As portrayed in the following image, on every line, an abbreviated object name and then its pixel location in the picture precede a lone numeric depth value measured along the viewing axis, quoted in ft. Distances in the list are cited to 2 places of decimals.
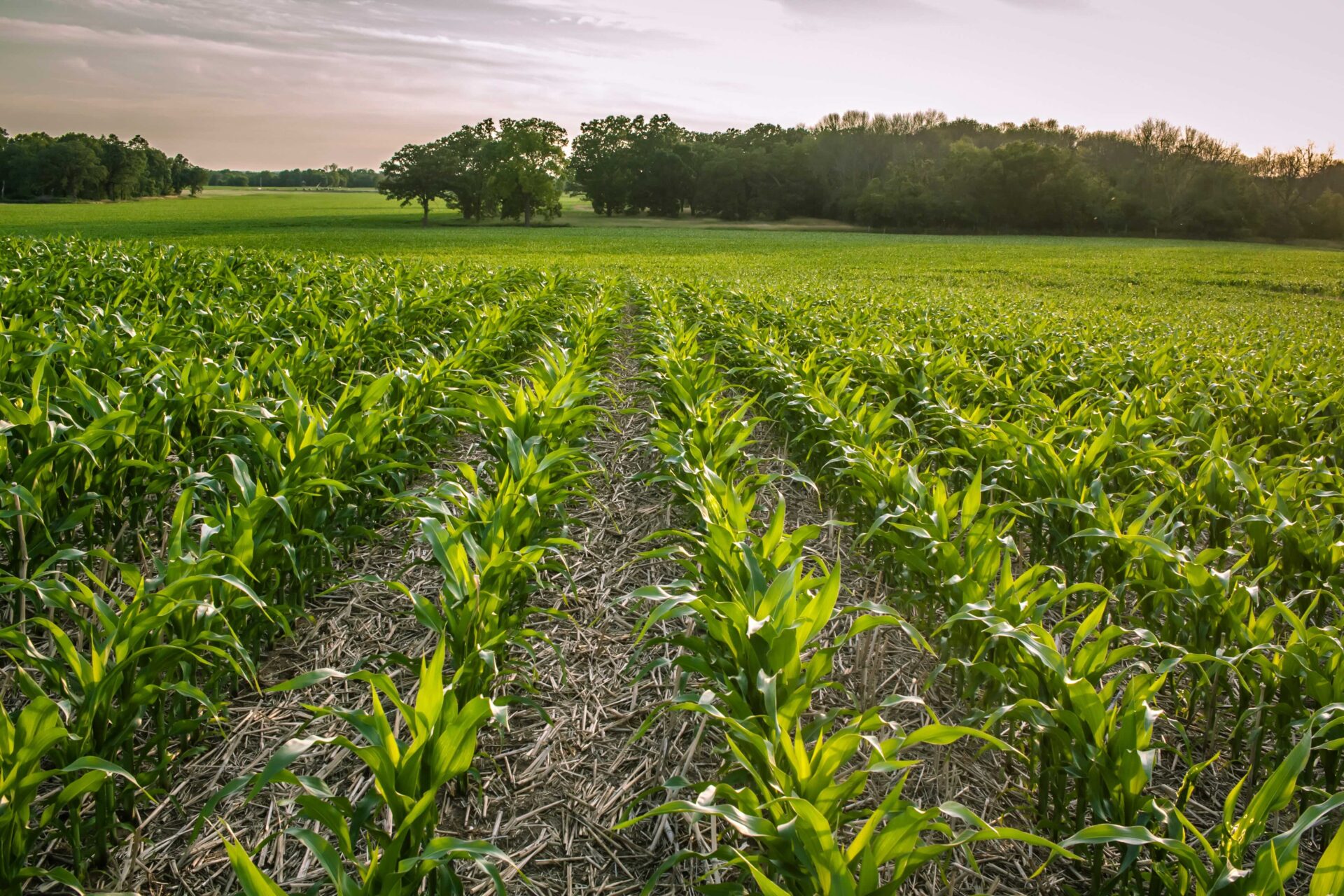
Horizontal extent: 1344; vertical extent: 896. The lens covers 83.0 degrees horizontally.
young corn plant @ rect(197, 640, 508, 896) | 5.16
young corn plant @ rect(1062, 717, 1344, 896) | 4.94
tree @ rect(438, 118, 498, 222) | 215.92
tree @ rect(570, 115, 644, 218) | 260.42
